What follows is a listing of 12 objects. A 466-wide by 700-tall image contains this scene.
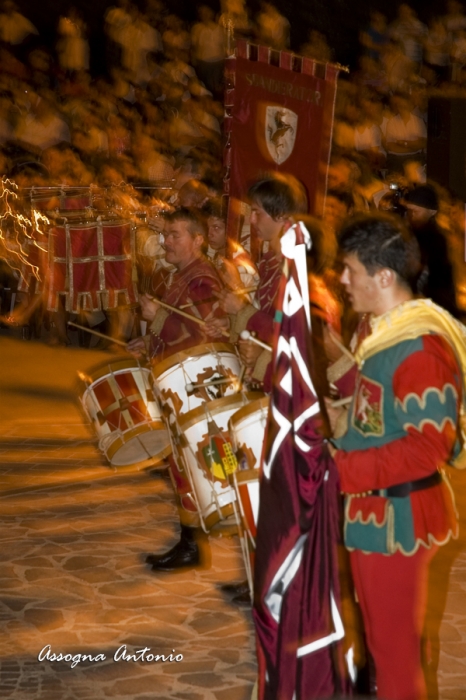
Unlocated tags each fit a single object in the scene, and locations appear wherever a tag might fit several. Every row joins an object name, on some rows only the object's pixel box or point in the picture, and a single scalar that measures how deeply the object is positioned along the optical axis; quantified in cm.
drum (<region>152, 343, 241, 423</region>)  509
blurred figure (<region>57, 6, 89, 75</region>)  1434
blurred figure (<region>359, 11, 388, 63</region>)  1220
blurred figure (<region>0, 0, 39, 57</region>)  1445
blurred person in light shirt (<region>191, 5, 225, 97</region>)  1300
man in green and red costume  305
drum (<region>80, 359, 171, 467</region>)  566
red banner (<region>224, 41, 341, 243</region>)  614
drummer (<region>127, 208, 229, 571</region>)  551
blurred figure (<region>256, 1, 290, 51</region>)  1198
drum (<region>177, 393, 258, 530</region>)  493
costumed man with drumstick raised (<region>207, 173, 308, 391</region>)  462
